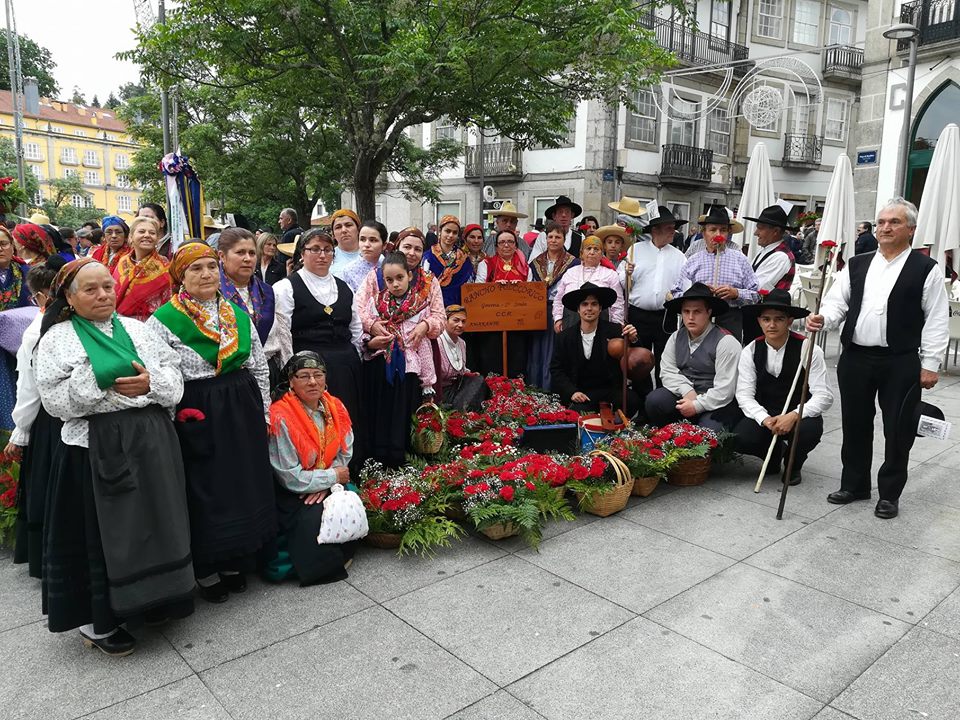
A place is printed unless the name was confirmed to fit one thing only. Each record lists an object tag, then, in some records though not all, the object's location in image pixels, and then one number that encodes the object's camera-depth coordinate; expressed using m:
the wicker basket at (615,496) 4.71
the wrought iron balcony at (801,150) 27.23
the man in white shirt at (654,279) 6.91
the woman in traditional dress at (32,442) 3.14
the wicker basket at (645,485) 5.11
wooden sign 6.73
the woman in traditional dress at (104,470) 2.95
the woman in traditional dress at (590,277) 6.76
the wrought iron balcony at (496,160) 24.66
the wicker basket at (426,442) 5.37
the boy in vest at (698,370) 5.73
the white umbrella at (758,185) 11.95
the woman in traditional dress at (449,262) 6.93
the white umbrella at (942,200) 9.66
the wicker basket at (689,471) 5.33
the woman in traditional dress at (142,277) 4.48
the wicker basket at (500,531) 4.29
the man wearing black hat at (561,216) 7.77
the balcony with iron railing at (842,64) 27.53
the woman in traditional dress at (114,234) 7.02
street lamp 11.85
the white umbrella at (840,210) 10.09
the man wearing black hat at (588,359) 6.37
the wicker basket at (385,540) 4.19
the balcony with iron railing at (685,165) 24.69
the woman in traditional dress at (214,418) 3.45
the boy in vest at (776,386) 5.33
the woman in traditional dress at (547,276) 7.19
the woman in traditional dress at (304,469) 3.82
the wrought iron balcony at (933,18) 16.12
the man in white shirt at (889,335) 4.55
